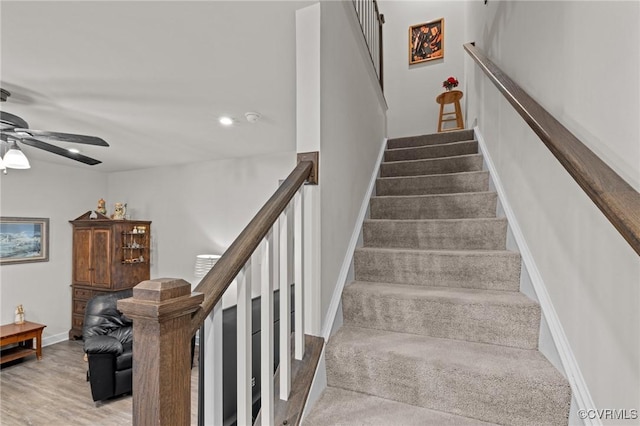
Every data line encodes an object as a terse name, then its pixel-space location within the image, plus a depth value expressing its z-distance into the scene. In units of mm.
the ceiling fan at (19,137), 2193
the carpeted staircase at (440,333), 1177
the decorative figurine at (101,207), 5582
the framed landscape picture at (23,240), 4695
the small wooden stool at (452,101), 3688
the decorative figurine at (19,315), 4652
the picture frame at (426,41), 4363
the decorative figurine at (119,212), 5379
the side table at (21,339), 4219
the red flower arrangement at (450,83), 3739
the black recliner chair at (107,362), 3381
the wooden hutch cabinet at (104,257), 5023
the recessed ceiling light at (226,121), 3033
